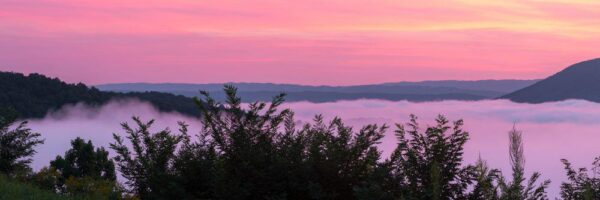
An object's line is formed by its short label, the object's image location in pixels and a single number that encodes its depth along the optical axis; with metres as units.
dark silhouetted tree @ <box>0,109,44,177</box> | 26.52
